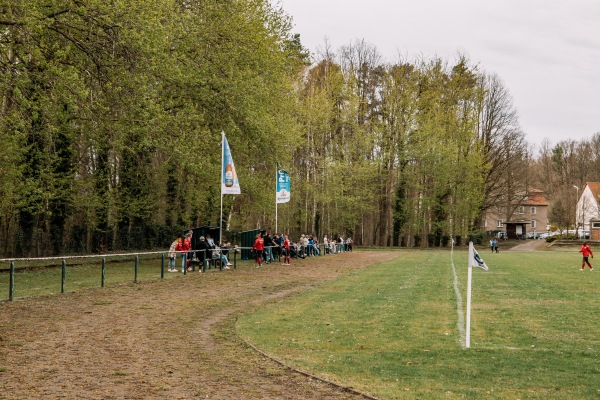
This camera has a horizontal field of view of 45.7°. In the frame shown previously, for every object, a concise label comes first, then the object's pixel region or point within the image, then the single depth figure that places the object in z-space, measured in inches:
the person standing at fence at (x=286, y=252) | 1537.9
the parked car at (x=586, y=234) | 3808.6
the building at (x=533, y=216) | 5305.1
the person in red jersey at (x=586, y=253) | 1359.5
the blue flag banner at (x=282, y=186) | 1601.9
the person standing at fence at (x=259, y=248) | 1381.6
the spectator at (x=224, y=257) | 1266.0
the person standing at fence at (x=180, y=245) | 1201.2
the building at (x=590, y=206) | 3686.0
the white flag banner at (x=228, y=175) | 1273.4
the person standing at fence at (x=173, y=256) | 1159.6
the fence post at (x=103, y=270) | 863.4
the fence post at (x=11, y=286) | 707.4
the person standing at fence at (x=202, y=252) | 1183.6
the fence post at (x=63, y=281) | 807.6
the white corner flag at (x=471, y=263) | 464.4
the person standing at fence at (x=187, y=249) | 1132.0
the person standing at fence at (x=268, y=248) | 1540.2
